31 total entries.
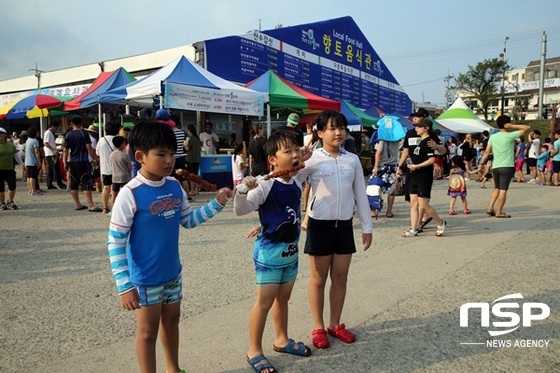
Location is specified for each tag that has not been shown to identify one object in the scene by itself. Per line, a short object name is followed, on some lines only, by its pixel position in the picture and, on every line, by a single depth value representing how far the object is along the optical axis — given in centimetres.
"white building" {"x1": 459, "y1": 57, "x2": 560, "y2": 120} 6241
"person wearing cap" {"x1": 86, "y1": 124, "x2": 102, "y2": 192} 902
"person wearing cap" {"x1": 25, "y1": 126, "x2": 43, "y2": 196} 982
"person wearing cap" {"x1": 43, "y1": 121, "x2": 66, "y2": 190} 1086
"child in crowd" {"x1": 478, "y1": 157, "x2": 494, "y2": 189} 1319
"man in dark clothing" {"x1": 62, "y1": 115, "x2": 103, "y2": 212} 791
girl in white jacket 291
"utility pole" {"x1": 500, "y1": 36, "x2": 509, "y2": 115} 4922
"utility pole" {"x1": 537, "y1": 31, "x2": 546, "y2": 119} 3400
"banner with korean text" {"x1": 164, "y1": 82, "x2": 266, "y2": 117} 875
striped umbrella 1240
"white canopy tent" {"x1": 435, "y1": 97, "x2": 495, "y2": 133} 2152
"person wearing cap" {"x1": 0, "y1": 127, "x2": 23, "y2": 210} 795
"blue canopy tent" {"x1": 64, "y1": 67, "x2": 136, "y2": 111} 1097
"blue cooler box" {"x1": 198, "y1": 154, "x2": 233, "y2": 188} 1102
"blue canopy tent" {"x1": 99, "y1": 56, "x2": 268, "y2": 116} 872
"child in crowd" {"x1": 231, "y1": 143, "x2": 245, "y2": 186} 743
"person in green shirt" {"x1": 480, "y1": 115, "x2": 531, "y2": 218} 757
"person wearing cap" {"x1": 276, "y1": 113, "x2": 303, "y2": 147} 679
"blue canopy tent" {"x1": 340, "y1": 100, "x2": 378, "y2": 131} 1481
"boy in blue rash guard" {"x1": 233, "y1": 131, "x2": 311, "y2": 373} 252
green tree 4991
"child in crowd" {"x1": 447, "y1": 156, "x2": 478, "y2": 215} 797
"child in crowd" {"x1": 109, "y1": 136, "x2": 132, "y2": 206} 705
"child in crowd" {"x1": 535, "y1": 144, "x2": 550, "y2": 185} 1439
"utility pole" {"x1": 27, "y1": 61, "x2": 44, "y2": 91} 2384
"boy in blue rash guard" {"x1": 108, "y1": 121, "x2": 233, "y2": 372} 209
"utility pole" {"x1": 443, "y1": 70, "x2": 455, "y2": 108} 5797
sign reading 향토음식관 1350
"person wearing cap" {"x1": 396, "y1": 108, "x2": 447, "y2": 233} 599
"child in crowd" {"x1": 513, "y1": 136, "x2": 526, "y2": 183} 1512
